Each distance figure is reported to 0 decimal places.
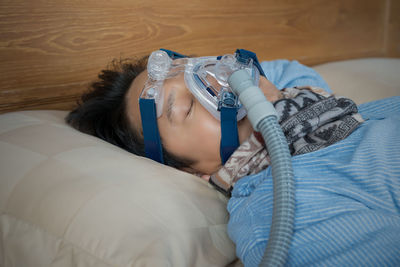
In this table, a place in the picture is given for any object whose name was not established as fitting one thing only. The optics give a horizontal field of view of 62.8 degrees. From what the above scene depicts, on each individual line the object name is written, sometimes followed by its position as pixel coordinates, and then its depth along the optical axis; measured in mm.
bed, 672
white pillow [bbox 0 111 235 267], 644
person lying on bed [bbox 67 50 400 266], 644
